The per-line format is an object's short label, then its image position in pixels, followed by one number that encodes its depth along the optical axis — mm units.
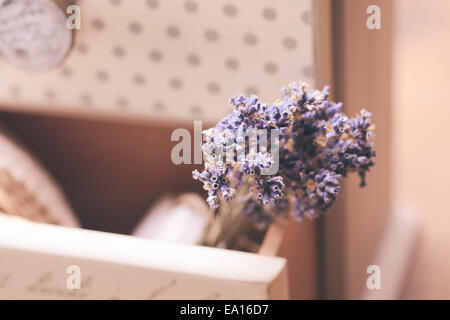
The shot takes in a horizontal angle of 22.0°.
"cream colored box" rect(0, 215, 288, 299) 430
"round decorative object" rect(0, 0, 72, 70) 509
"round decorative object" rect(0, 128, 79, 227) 522
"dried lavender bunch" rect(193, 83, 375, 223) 415
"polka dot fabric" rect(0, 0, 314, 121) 488
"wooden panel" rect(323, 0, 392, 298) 517
